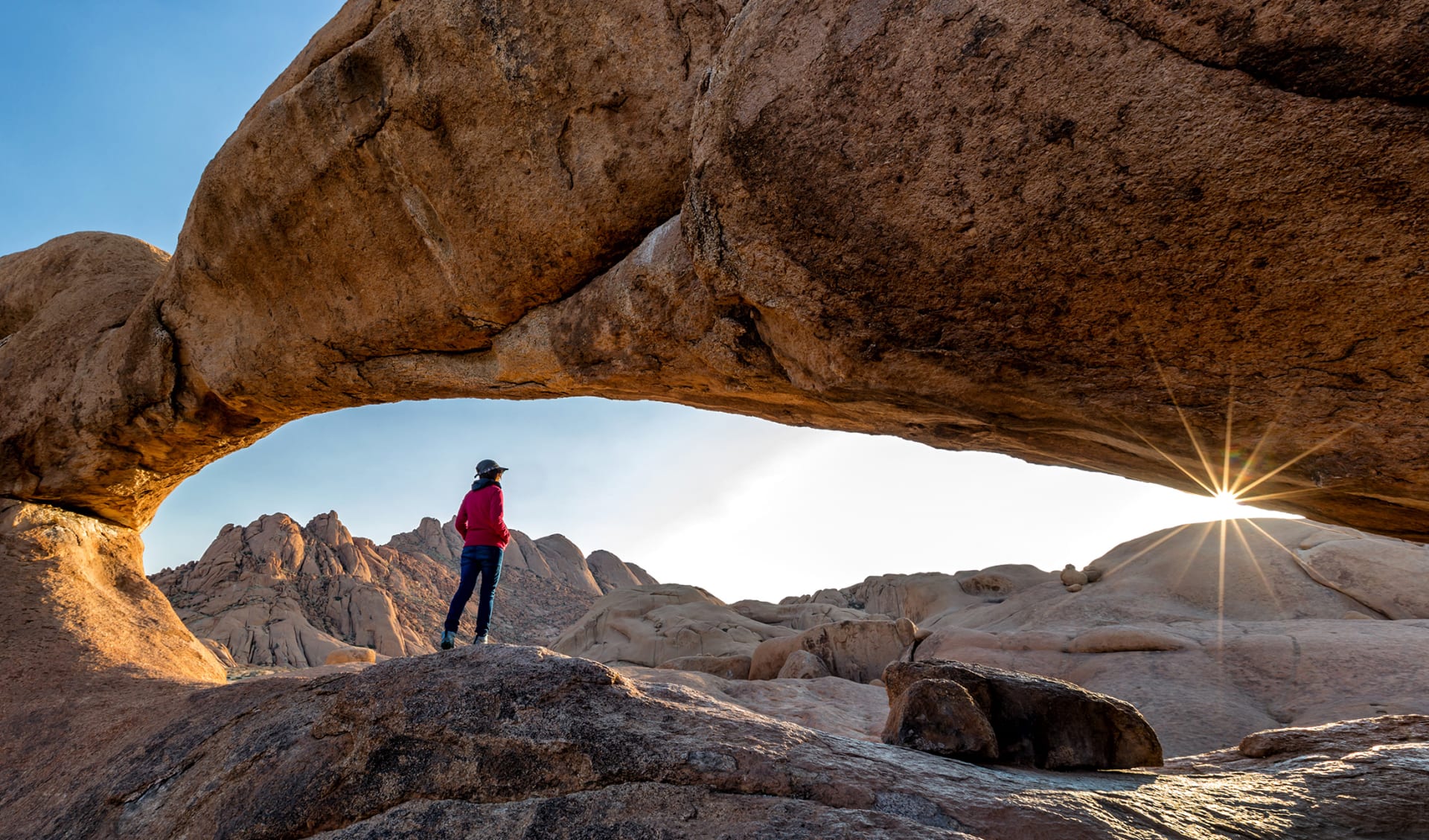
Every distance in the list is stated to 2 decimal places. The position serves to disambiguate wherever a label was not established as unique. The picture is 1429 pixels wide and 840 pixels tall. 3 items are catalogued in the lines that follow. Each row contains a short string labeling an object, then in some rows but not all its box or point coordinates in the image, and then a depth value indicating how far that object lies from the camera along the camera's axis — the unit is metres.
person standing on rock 5.73
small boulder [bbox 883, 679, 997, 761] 3.36
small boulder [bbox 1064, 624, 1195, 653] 8.12
